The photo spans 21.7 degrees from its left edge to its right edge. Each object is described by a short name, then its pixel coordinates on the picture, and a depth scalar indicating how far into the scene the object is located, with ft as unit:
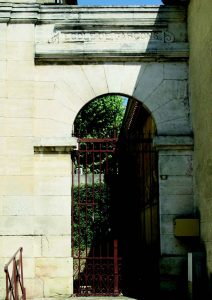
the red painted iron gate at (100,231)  32.73
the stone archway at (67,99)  31.58
